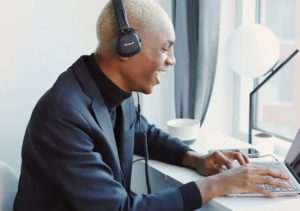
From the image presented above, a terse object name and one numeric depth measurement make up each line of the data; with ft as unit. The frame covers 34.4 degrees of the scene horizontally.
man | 3.85
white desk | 4.09
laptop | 4.23
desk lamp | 5.38
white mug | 5.81
